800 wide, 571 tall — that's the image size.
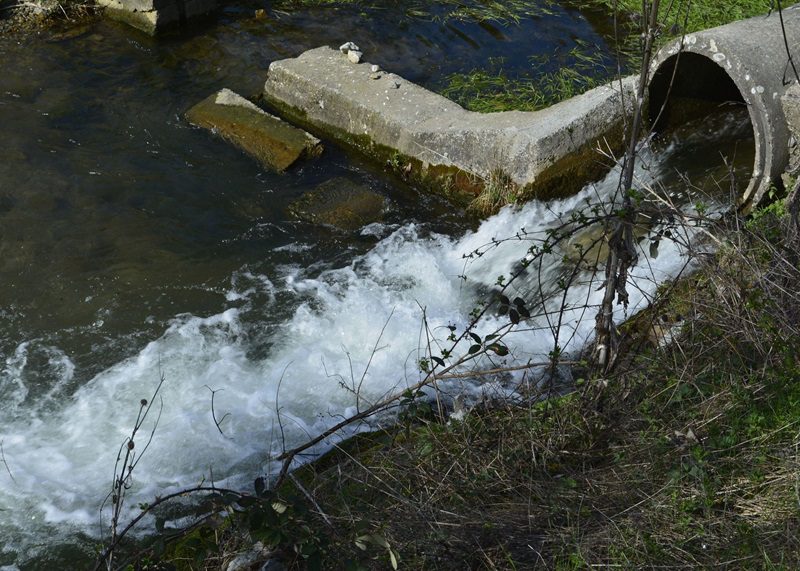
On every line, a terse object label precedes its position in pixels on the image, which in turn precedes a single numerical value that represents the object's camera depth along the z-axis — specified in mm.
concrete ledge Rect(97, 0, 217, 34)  8016
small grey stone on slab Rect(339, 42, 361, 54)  7262
